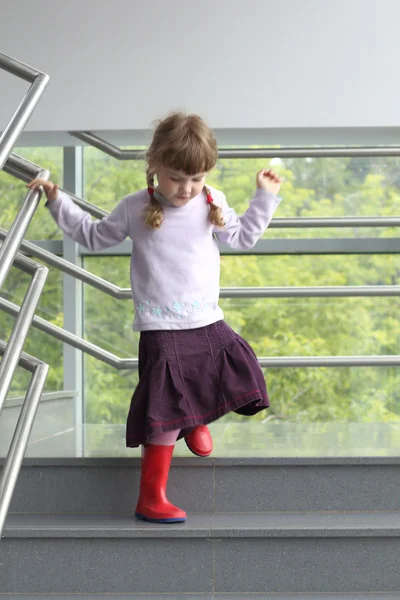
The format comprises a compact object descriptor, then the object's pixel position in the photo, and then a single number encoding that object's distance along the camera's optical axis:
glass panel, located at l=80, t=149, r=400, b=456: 3.54
